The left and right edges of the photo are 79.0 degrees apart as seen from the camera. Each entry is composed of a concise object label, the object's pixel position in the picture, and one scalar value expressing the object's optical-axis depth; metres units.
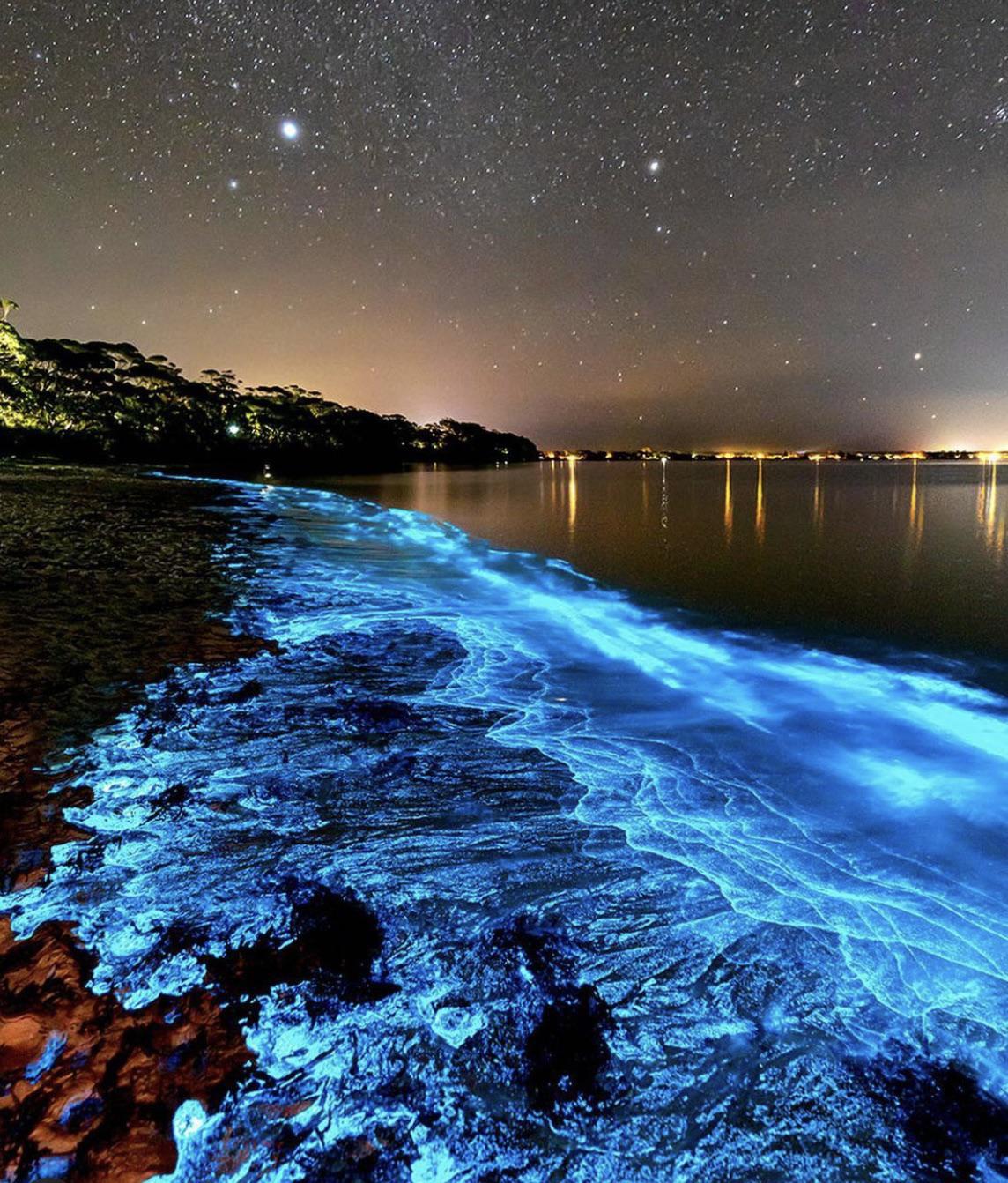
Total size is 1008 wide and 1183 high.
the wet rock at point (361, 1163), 1.91
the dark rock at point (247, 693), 5.56
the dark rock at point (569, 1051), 2.19
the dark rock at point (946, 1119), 2.00
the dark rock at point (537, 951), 2.70
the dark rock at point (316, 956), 2.54
